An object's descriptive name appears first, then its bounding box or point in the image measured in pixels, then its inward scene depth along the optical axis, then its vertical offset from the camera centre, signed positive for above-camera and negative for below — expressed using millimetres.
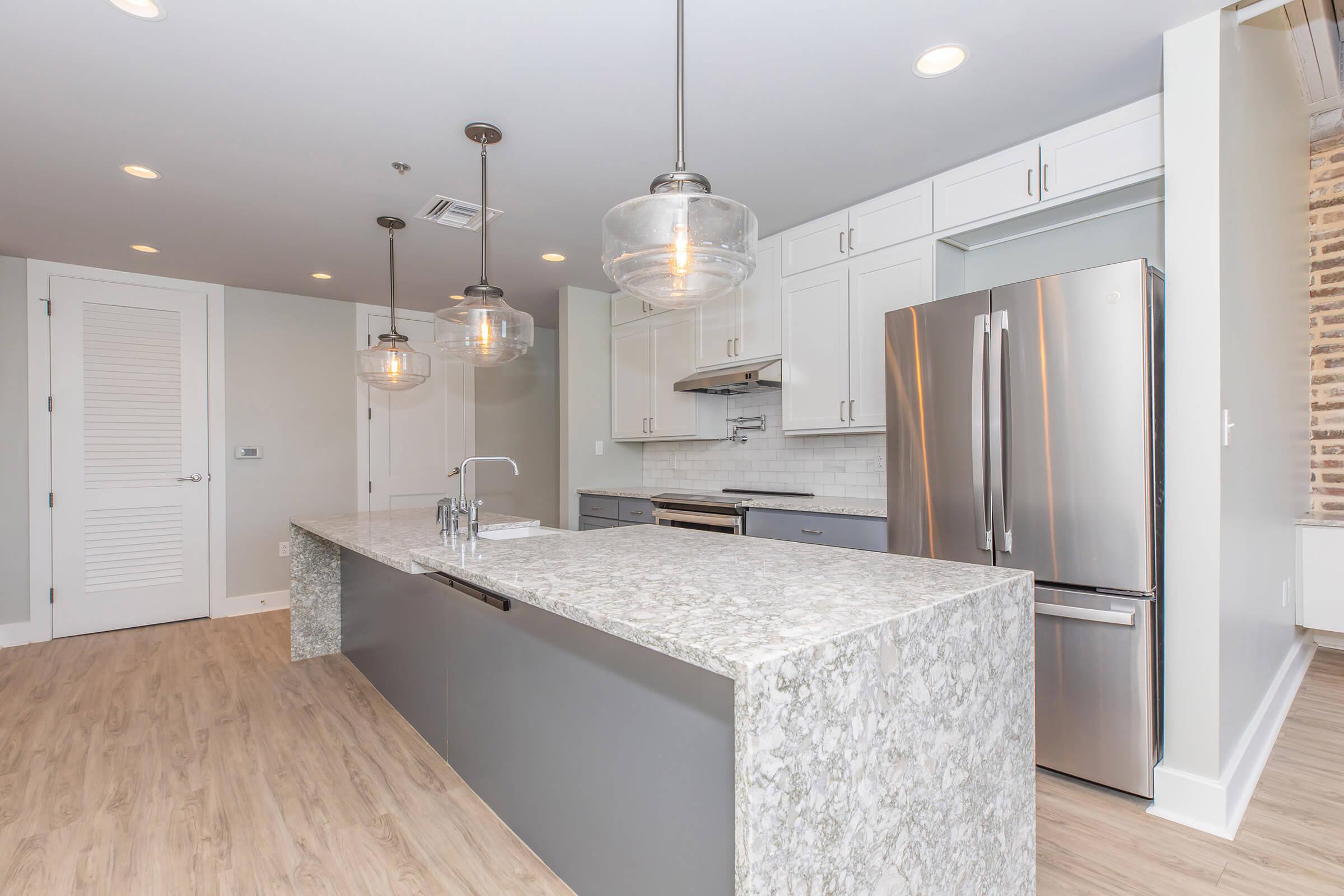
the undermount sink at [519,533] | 2650 -346
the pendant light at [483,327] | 2758 +542
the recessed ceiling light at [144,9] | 1774 +1241
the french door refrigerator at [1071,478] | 2002 -105
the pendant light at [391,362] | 3430 +485
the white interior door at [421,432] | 5320 +179
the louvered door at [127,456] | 4164 +1
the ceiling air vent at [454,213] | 3133 +1199
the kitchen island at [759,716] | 942 -502
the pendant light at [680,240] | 1518 +510
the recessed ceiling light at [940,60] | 2041 +1249
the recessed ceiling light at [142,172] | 2758 +1221
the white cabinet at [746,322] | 3742 +783
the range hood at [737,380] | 3691 +411
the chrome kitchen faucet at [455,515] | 2477 -245
